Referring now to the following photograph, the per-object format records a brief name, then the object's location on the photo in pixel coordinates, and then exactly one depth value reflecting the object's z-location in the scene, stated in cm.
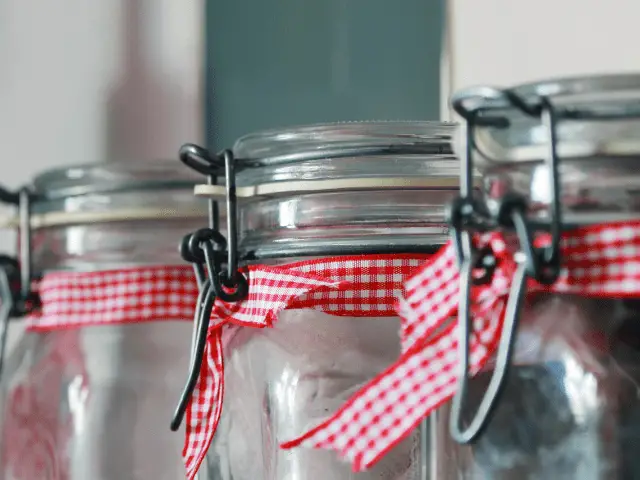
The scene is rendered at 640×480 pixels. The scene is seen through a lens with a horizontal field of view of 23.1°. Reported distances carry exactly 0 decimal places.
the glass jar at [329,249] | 47
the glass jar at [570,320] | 41
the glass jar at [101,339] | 55
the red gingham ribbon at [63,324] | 54
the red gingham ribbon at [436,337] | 40
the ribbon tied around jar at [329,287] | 46
